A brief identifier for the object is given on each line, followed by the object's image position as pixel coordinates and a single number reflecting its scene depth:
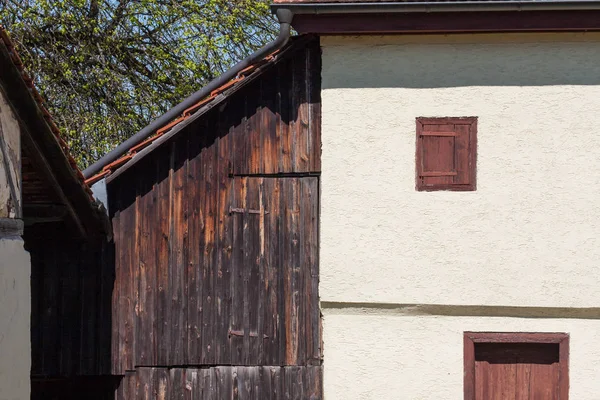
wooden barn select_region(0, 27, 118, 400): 12.48
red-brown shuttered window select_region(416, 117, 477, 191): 15.34
